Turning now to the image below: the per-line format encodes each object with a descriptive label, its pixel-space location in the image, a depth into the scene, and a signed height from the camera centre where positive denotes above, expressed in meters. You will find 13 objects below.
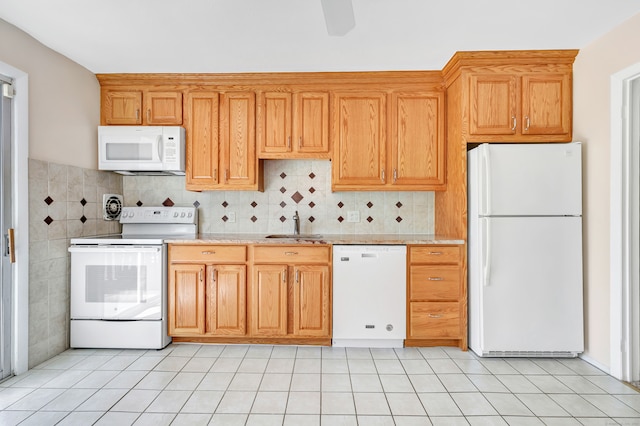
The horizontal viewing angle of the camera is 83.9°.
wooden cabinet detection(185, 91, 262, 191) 3.20 +0.66
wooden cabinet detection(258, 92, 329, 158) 3.19 +0.83
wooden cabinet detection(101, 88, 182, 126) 3.21 +0.97
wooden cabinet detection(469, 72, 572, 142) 2.78 +0.86
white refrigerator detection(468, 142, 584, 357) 2.60 -0.25
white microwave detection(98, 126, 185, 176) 3.12 +0.58
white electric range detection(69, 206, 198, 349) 2.81 -0.63
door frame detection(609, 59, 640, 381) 2.31 -0.18
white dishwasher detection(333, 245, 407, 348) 2.85 -0.63
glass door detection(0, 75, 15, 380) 2.33 -0.09
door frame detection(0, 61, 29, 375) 2.39 -0.03
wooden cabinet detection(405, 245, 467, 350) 2.84 -0.63
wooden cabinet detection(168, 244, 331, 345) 2.88 -0.64
